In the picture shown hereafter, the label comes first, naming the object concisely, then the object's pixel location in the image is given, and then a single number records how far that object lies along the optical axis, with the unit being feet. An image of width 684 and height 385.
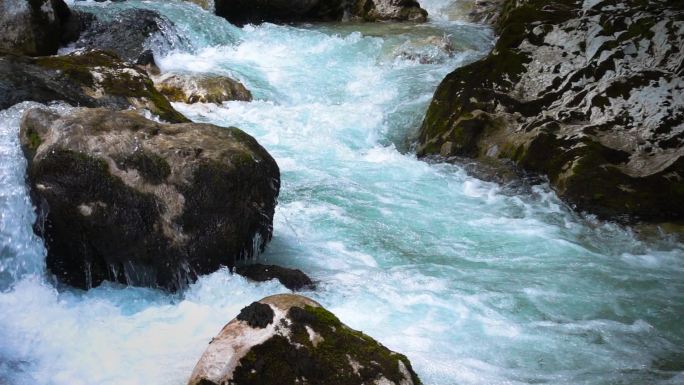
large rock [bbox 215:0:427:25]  58.80
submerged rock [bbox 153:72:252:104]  37.29
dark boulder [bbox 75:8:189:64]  43.42
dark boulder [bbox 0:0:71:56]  38.55
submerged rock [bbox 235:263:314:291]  19.06
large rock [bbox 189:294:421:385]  12.62
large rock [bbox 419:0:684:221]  26.07
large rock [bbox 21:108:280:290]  17.83
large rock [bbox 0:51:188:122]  24.45
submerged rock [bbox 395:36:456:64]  47.88
